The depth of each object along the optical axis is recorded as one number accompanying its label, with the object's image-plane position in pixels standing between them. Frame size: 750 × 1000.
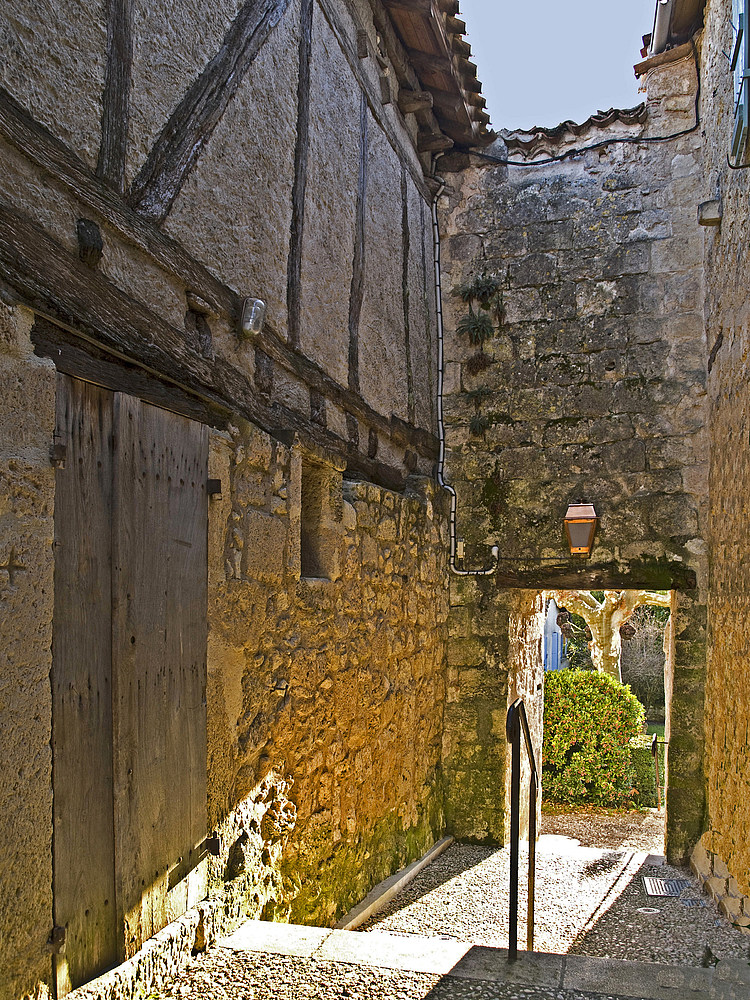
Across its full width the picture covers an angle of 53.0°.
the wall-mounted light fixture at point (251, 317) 2.78
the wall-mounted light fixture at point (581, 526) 5.05
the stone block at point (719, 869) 3.96
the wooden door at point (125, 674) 1.83
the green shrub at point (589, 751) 7.72
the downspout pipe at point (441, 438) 5.46
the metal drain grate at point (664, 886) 4.43
